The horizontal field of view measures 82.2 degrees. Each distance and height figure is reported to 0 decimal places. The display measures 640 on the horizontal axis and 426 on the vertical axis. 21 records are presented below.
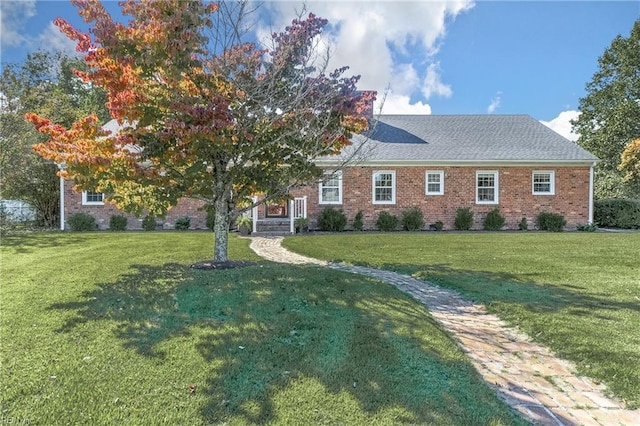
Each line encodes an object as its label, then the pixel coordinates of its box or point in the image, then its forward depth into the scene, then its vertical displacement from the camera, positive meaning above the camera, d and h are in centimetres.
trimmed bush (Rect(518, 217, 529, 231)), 1698 -59
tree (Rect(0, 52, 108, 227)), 1353 +345
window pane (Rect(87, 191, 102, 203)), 1697 +73
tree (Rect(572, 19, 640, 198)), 2652 +756
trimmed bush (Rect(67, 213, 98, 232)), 1603 -37
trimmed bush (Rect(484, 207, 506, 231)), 1689 -39
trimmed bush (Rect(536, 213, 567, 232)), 1680 -49
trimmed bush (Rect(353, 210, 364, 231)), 1675 -49
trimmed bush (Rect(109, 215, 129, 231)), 1645 -43
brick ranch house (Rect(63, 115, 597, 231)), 1695 +107
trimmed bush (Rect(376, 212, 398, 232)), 1672 -45
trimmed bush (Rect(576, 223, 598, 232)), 1686 -74
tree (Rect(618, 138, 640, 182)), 1965 +280
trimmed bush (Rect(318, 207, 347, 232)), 1652 -34
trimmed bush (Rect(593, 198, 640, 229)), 1856 -11
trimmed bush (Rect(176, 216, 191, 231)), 1653 -49
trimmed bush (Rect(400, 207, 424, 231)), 1675 -37
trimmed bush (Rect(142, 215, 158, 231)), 1634 -50
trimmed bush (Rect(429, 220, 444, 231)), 1683 -65
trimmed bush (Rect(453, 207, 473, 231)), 1680 -34
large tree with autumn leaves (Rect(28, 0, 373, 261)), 537 +174
